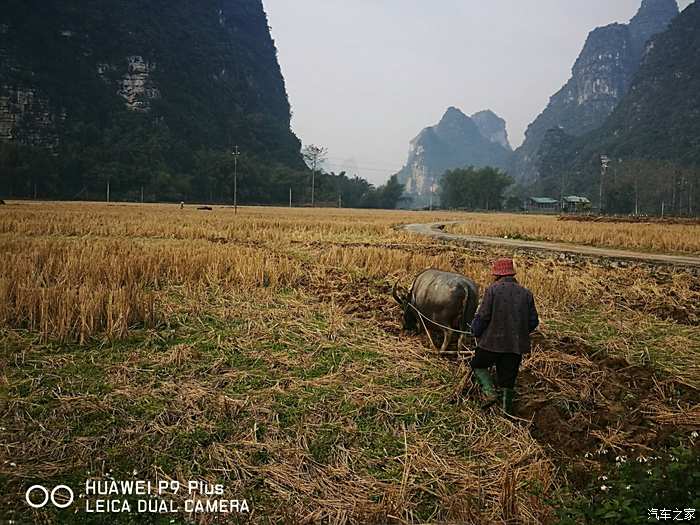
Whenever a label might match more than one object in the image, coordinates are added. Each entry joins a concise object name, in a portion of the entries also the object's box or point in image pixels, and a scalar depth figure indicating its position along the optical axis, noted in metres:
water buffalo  5.06
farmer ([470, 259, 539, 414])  3.71
